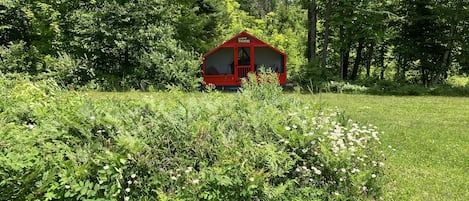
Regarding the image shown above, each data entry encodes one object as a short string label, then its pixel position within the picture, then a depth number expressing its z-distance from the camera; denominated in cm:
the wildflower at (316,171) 314
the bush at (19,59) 1508
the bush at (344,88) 1530
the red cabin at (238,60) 1539
